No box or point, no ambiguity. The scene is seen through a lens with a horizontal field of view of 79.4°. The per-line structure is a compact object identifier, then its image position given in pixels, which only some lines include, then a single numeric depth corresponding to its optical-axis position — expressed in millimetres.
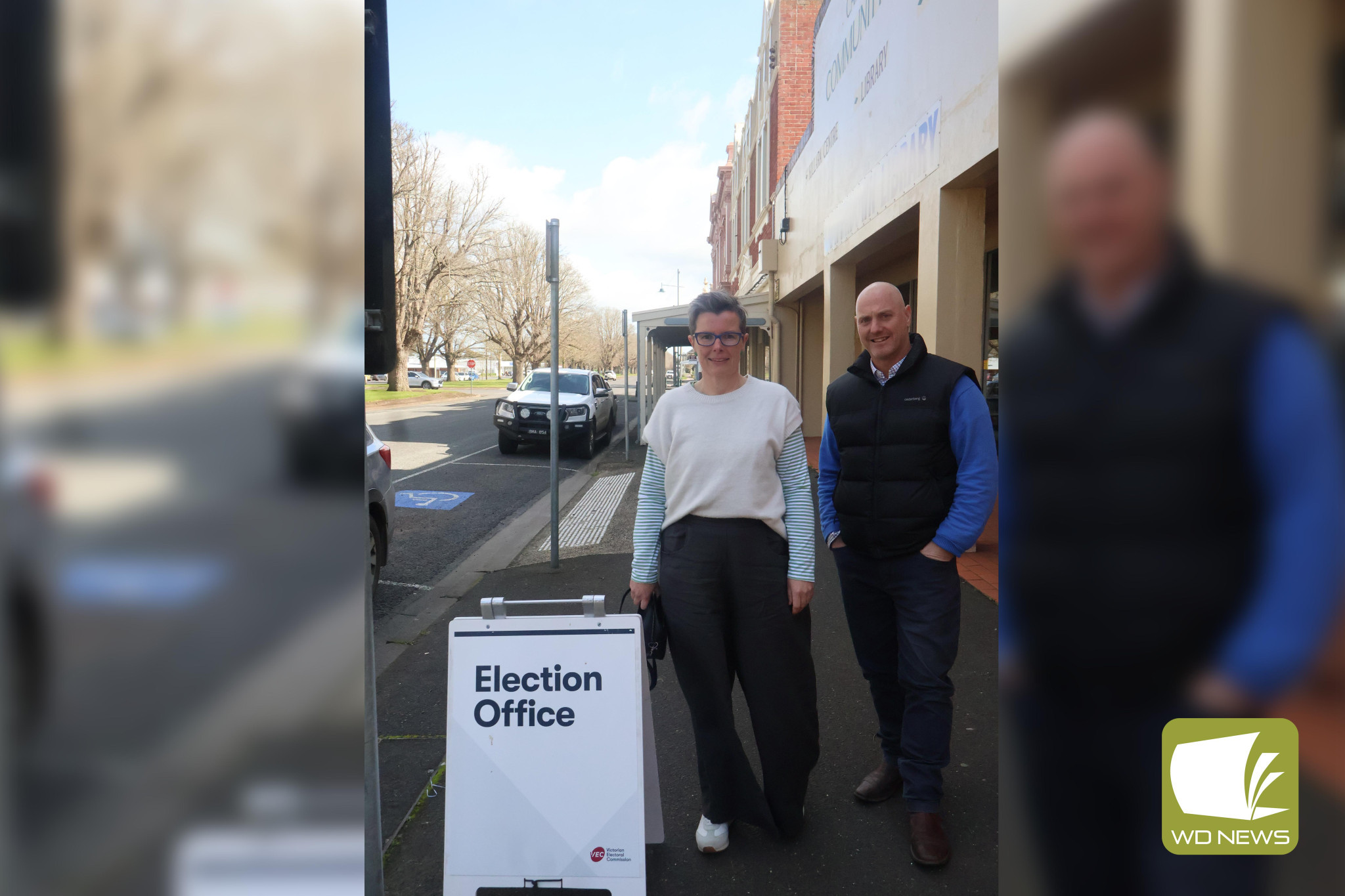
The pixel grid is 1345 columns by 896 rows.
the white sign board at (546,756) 2559
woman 2844
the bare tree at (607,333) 97312
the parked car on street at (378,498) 5922
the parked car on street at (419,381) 62281
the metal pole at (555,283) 7152
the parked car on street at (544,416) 16812
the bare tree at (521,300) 58219
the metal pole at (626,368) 17422
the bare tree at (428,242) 35594
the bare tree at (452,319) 45656
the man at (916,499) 2906
